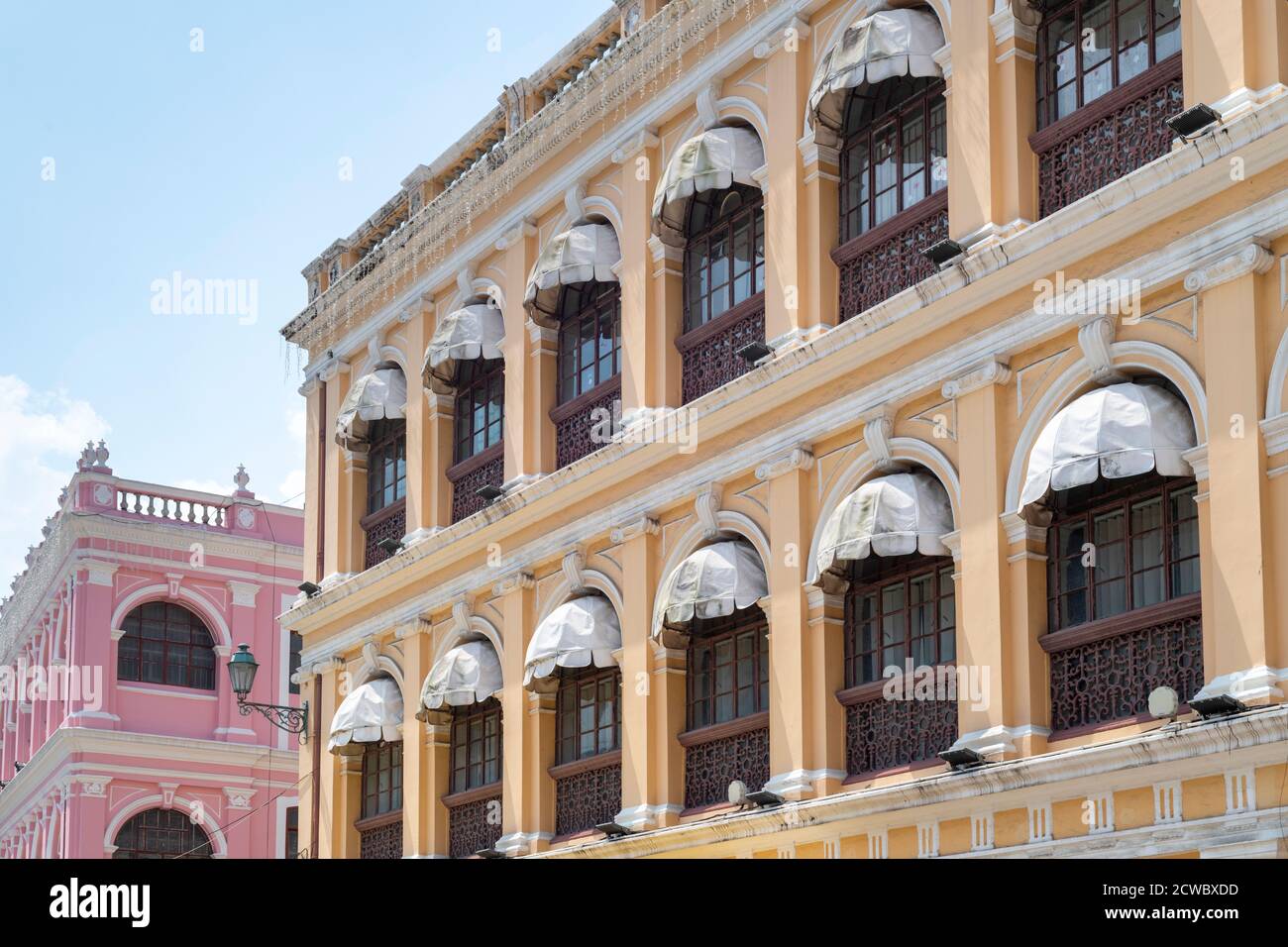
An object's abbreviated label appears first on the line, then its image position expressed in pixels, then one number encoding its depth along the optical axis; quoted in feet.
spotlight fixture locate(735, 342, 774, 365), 50.62
